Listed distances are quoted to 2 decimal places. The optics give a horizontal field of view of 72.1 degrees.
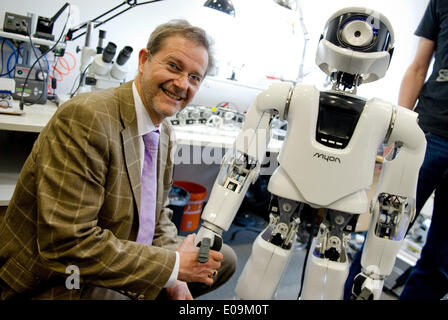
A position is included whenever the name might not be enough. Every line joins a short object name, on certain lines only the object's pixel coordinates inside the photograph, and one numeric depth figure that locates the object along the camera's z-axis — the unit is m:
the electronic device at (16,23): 1.58
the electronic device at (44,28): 1.66
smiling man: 0.72
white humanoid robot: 0.82
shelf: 1.54
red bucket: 2.12
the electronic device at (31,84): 1.61
